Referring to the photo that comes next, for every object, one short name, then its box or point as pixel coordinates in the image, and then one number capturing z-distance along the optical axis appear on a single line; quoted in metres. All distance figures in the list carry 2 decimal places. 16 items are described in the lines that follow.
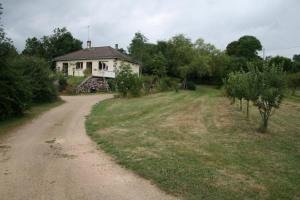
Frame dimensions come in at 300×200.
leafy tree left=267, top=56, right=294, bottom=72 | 56.38
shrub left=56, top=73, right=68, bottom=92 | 35.94
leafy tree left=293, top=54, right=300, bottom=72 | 55.37
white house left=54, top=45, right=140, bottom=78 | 44.12
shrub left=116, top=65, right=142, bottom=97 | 31.33
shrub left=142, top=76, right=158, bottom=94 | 36.01
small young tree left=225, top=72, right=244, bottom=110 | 16.56
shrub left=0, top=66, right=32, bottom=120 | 17.12
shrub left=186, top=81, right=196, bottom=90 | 47.72
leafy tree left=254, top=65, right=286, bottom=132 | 13.30
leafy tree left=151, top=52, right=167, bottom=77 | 43.28
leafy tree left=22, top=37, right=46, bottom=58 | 62.56
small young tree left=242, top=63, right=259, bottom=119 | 13.83
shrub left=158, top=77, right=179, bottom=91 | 39.28
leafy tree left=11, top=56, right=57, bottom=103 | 25.48
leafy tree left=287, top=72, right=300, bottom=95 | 39.57
